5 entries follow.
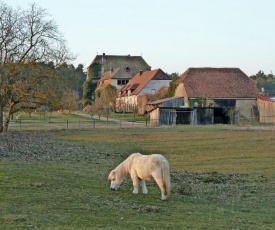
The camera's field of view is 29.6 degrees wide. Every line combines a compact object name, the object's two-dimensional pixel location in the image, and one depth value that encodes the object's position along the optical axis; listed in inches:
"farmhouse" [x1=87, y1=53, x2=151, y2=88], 5495.6
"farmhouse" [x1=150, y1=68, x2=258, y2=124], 2960.1
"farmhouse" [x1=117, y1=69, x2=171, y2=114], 4275.1
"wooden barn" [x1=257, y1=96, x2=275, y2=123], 3070.9
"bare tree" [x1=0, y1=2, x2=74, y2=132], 2038.6
